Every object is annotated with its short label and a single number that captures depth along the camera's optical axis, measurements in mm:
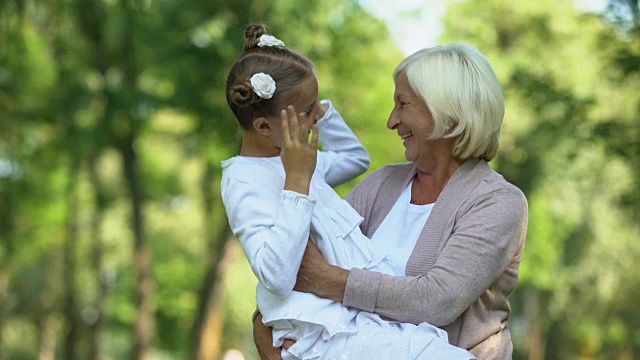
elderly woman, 3102
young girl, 3018
